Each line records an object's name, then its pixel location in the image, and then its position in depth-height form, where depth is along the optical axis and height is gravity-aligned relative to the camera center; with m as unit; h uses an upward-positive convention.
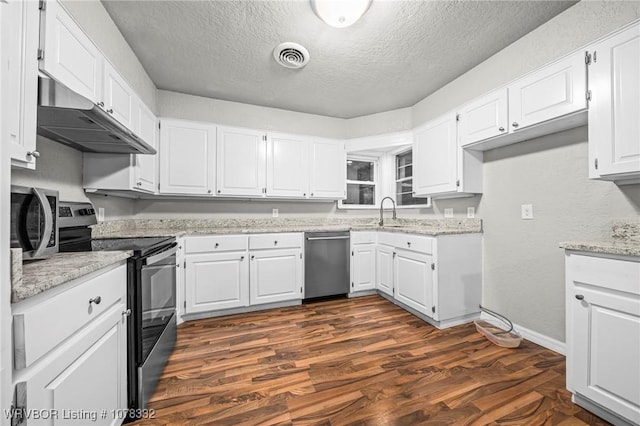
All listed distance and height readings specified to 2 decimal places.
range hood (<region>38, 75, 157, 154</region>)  1.05 +0.50
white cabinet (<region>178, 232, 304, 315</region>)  2.49 -0.61
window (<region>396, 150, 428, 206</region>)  3.52 +0.49
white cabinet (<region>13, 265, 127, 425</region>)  0.69 -0.48
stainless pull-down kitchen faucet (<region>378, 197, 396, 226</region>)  3.59 +0.05
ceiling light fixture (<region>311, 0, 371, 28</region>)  1.61 +1.34
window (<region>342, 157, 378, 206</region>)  3.86 +0.50
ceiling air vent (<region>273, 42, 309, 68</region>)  2.12 +1.40
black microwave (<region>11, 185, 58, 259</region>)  0.90 -0.03
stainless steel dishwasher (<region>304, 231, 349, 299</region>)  2.95 -0.61
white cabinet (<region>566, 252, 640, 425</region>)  1.16 -0.60
